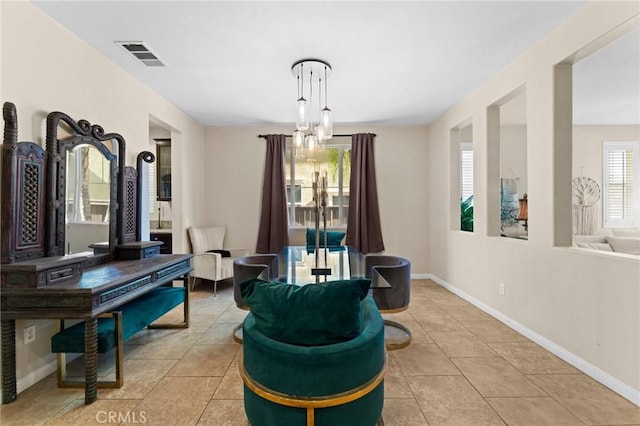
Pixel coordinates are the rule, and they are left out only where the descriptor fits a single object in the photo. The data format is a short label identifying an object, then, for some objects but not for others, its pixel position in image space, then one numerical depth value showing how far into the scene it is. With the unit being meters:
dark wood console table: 1.82
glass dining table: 2.38
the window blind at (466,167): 5.23
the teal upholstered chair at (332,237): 4.25
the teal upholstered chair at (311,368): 1.34
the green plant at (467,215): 4.91
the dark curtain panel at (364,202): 4.96
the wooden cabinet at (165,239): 4.78
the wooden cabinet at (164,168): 4.97
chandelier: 2.95
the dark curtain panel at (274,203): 4.97
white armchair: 4.31
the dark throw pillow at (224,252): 4.70
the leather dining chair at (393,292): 2.66
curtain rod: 5.11
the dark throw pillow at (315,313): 1.41
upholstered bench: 1.99
